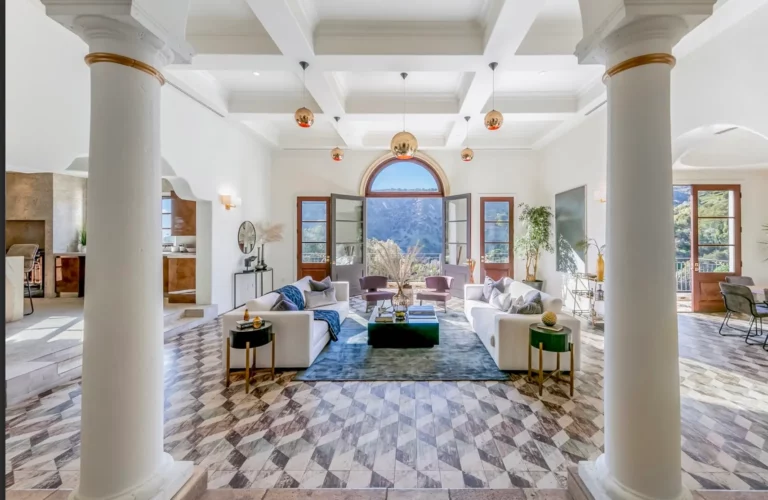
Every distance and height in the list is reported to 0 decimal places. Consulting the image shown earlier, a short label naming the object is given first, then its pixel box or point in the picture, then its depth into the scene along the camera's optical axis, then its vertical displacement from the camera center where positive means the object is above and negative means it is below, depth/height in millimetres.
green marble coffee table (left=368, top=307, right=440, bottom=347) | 4289 -1069
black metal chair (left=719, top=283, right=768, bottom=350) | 4391 -704
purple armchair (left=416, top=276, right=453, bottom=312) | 6434 -745
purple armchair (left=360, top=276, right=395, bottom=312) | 6592 -696
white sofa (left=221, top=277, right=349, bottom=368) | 3617 -1010
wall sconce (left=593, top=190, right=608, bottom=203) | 5313 +944
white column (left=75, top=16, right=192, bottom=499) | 1487 -146
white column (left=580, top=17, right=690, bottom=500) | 1512 -137
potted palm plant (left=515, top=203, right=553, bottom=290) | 7211 +352
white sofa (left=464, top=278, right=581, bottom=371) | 3479 -962
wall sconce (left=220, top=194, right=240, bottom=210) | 5973 +957
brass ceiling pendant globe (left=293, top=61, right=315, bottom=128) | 3838 +1611
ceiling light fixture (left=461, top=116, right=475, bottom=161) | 5887 +1792
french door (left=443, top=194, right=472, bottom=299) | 7836 +349
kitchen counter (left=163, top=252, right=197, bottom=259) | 6191 -55
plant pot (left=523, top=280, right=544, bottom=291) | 7131 -665
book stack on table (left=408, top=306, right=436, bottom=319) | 4641 -882
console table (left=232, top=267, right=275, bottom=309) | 6500 -621
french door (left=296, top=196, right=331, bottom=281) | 8336 +435
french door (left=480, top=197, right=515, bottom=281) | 8117 +395
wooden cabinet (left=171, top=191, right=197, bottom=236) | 6254 +659
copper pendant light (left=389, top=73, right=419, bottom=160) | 4445 +1481
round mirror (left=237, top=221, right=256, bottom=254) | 6750 +332
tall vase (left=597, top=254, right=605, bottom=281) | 5164 -253
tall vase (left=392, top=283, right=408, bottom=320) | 4664 -727
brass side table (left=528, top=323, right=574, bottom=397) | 3049 -842
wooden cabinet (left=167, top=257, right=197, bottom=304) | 6316 -425
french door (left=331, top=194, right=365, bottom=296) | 7980 +319
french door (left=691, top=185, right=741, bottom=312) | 6250 +259
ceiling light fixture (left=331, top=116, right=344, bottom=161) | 6055 +1857
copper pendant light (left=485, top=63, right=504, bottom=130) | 4086 +1688
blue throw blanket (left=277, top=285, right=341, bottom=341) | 4465 -860
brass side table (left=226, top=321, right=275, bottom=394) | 3180 -861
